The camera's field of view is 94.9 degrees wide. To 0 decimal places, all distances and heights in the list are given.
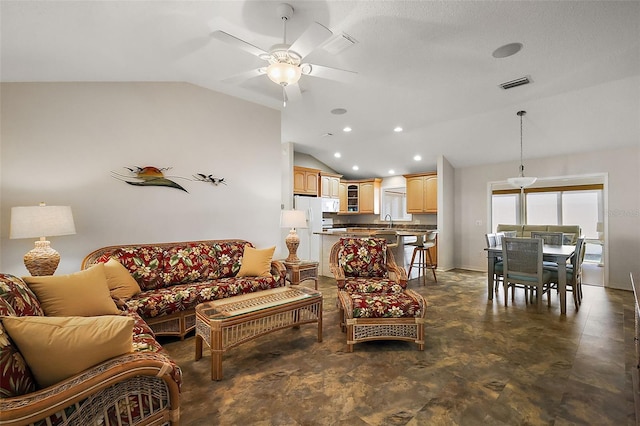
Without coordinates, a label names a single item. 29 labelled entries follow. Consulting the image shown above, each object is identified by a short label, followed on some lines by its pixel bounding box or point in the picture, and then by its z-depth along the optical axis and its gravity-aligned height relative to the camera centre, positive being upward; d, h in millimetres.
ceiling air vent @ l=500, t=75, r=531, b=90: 3451 +1609
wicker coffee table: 2156 -814
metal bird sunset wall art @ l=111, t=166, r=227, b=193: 3277 +456
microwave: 6828 +275
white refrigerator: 6145 -378
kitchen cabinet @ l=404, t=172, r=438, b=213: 6672 +542
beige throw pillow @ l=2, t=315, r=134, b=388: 1133 -504
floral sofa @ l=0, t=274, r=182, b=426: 1036 -664
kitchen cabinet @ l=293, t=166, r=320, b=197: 6469 +813
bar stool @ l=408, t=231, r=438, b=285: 5141 -528
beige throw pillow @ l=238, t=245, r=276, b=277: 3482 -558
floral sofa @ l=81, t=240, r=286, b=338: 2727 -683
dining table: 3590 -585
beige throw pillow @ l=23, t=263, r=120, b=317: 1774 -501
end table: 3885 -740
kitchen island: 5105 -558
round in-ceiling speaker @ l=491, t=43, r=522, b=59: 2732 +1585
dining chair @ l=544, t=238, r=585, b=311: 3785 -752
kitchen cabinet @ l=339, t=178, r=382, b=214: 7801 +537
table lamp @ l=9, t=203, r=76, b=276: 2348 -93
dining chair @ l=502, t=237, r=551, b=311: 3670 -648
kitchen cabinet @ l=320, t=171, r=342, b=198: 7065 +777
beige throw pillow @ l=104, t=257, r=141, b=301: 2623 -586
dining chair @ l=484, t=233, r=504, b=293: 4172 -663
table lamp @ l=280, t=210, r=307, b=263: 3919 -104
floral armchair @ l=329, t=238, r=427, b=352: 2611 -787
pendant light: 4536 +561
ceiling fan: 1875 +1147
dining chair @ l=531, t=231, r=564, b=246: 4809 -362
